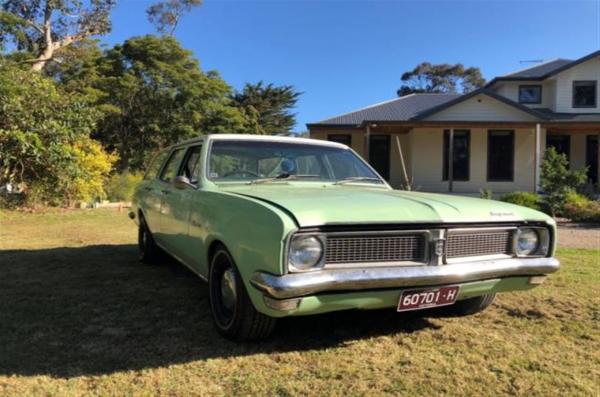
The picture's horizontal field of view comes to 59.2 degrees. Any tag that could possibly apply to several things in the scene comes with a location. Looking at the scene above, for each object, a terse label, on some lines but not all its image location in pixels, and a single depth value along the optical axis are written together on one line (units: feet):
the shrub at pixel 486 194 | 48.19
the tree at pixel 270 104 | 134.21
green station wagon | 10.03
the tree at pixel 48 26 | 89.81
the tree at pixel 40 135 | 38.19
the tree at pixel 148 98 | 89.61
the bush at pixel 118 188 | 57.06
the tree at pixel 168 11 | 123.44
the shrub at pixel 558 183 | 46.68
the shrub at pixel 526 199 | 47.73
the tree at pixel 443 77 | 184.34
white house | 66.39
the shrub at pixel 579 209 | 42.80
